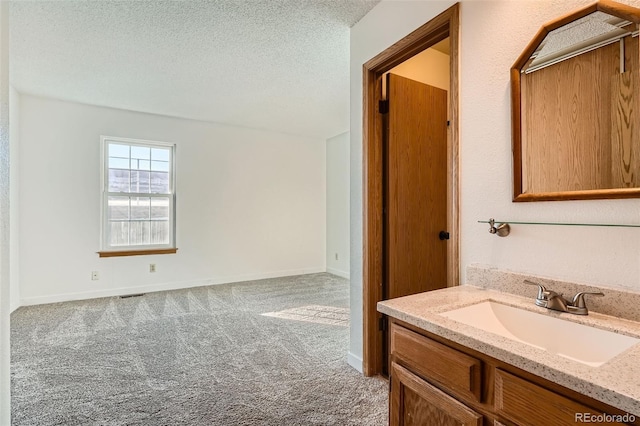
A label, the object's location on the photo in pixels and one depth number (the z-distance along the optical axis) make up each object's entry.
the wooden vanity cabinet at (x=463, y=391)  0.71
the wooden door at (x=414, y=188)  2.17
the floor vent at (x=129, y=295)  4.15
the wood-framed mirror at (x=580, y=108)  1.00
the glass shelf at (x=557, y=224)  0.99
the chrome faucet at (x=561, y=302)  1.01
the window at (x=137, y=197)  4.21
